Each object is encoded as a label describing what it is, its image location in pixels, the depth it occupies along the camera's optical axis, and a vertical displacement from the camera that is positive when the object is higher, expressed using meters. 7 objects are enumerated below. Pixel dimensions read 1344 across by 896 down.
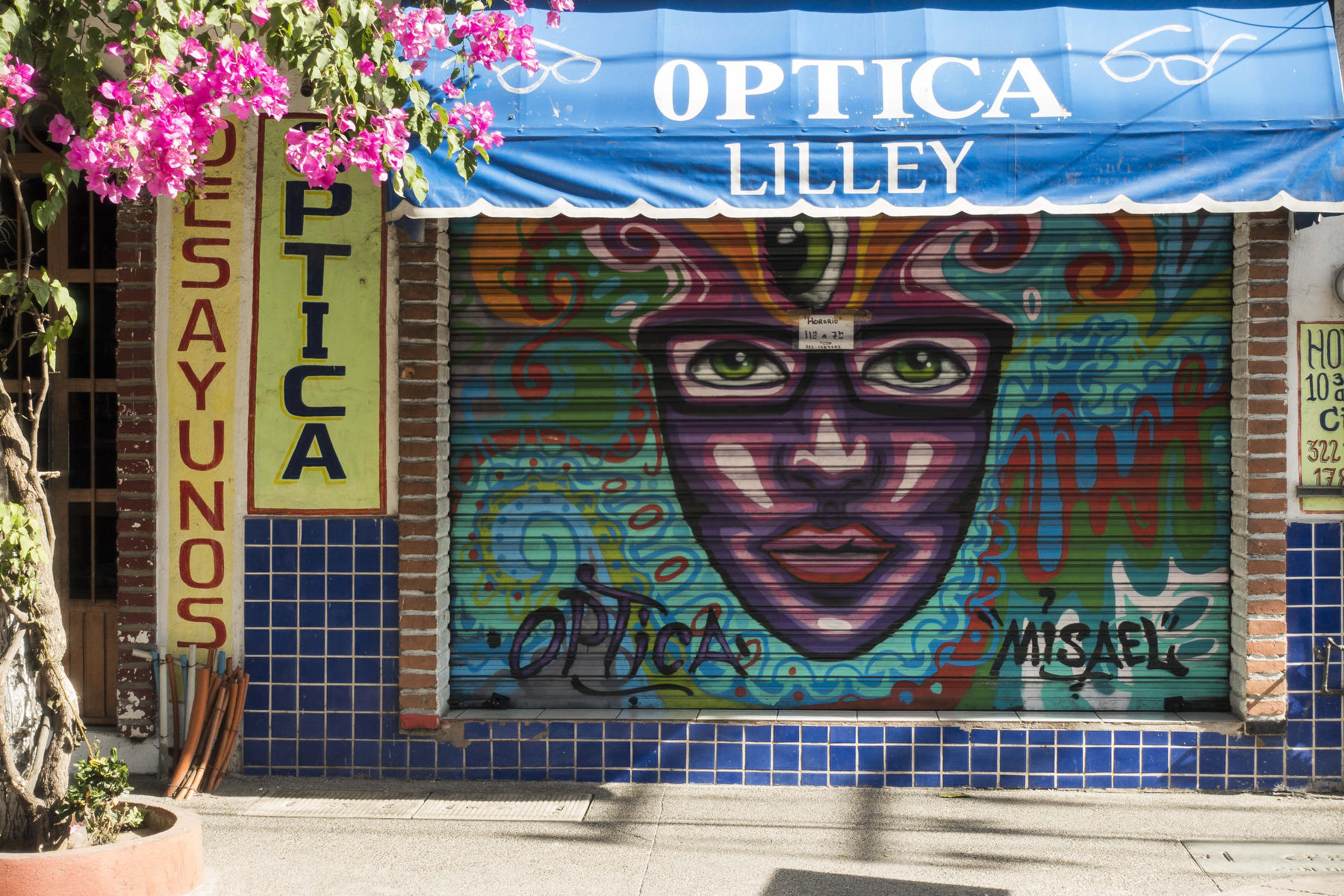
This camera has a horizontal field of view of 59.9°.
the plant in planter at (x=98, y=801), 4.22 -1.28
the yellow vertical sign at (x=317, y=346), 5.84 +0.51
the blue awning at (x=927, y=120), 4.80 +1.38
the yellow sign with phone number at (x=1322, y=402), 5.66 +0.23
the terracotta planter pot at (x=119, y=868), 3.97 -1.47
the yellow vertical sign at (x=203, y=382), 5.86 +0.33
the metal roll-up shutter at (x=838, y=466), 5.91 -0.09
